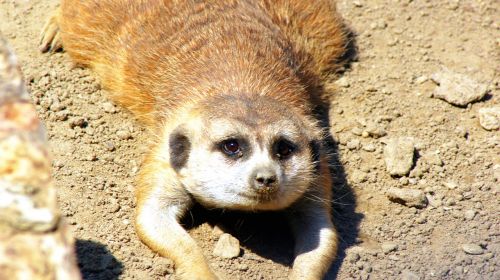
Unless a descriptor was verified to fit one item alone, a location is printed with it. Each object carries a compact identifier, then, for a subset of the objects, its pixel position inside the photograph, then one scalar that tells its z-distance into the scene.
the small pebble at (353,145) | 10.00
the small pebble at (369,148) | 9.98
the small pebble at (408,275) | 8.07
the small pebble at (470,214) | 8.93
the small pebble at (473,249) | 8.34
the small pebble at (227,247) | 8.20
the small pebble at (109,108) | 10.16
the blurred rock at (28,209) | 4.99
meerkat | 7.89
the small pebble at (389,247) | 8.51
